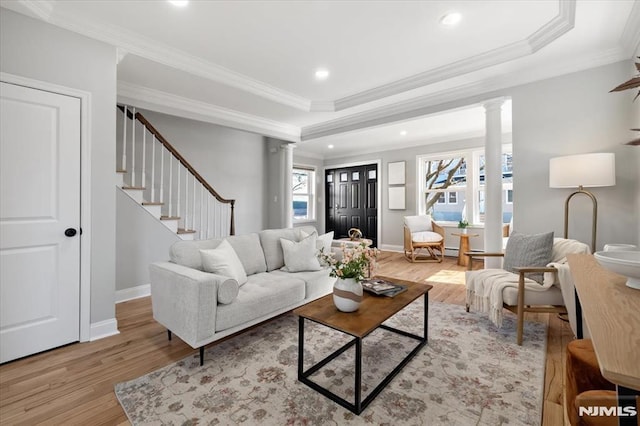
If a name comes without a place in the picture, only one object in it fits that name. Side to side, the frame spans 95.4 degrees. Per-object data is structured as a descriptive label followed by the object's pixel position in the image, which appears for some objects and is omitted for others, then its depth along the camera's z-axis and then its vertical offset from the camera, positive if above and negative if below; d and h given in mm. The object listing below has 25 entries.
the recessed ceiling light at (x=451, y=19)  2357 +1604
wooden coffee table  1594 -651
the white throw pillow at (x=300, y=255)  3025 -453
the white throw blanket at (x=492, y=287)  2423 -647
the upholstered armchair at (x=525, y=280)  2307 -579
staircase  3641 +353
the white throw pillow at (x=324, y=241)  3284 -329
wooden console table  591 -303
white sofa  1967 -633
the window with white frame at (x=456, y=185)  5703 +575
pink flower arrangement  1907 -344
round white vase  1854 -525
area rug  1551 -1073
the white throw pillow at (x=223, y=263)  2373 -425
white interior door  2107 -65
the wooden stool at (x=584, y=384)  852 -584
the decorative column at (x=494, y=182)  3406 +358
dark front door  7270 +316
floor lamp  2521 +364
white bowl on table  1018 -199
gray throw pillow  2547 -352
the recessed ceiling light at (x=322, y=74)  3322 +1626
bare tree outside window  6076 +785
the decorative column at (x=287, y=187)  5816 +503
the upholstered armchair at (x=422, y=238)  5629 -496
